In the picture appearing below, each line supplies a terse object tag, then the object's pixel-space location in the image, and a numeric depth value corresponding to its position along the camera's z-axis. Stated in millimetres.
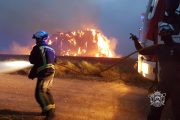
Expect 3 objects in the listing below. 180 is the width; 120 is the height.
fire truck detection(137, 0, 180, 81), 3195
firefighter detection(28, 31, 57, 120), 2996
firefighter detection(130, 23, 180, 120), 2087
